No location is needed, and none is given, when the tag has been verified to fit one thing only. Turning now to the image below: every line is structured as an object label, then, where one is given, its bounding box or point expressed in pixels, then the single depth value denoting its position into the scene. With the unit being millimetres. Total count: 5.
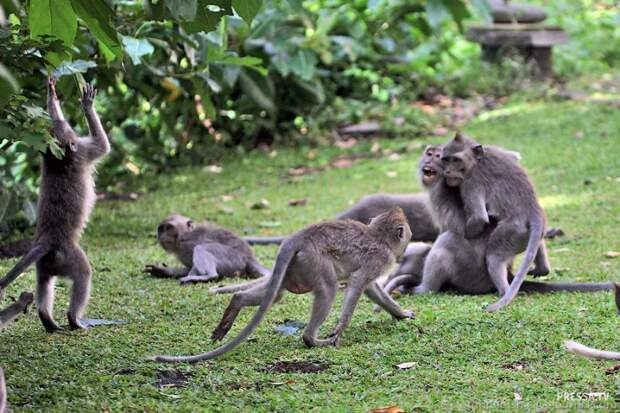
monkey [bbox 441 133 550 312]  14633
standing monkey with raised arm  12625
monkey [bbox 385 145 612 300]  14812
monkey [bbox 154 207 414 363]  11484
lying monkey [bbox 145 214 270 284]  16328
